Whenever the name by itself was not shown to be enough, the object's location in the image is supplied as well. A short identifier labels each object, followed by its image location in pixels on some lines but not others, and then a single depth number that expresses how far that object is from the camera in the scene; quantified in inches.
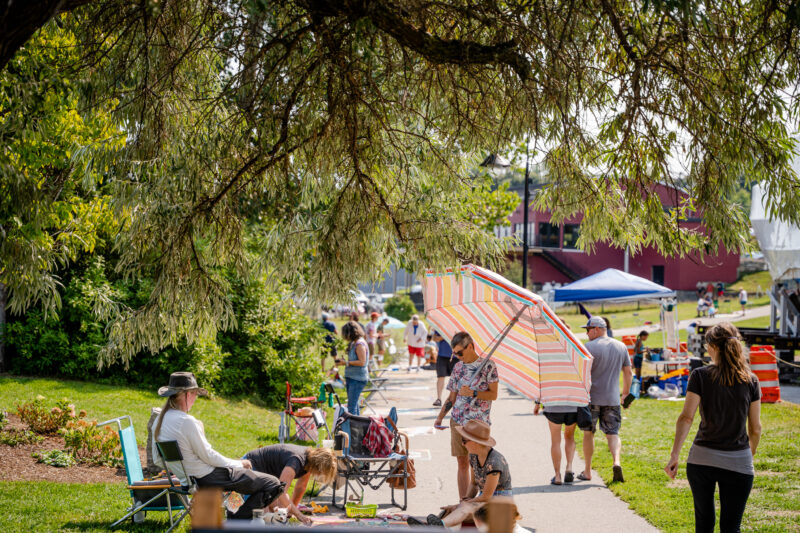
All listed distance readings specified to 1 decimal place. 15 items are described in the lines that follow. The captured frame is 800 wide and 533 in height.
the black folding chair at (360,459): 320.5
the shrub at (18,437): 382.9
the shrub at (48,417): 406.9
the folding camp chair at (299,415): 436.1
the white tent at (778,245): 822.5
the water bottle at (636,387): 663.1
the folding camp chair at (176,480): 254.4
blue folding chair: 270.4
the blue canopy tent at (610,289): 746.8
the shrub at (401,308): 1905.8
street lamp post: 689.0
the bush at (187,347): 571.5
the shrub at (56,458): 357.1
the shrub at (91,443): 365.4
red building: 2102.6
